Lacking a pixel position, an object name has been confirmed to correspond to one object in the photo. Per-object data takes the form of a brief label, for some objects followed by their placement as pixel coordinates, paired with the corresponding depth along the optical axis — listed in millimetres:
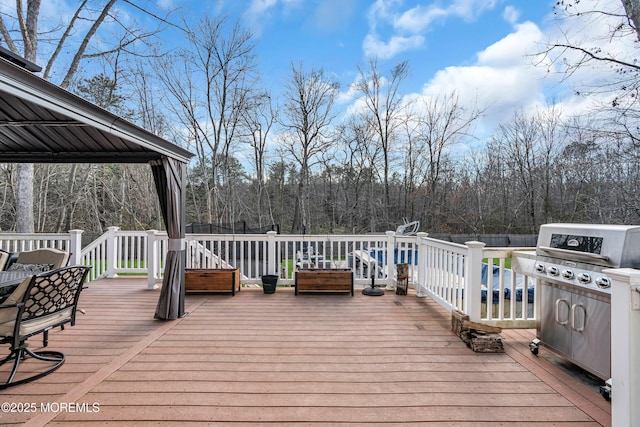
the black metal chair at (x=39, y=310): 2188
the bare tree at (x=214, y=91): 9602
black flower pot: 4844
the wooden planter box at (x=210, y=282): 4711
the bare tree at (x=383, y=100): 11664
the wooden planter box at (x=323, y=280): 4738
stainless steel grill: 1997
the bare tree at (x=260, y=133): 10789
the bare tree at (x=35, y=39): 6008
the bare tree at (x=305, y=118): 11227
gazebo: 2637
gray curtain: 3590
